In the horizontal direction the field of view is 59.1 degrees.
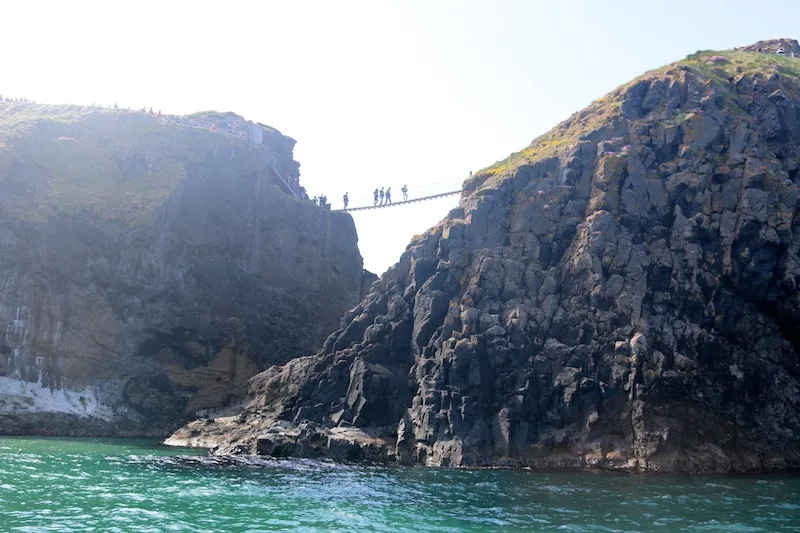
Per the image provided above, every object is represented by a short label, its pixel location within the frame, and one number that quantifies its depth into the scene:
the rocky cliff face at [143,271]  66.81
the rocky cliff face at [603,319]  49.44
